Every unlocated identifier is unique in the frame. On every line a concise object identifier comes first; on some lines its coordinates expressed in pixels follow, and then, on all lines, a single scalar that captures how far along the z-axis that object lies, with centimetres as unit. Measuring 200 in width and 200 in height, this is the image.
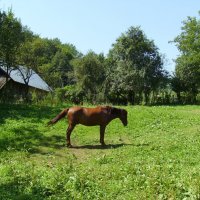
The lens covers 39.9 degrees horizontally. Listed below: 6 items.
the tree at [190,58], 3574
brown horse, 1240
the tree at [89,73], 3494
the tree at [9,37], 2291
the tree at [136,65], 3238
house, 2968
